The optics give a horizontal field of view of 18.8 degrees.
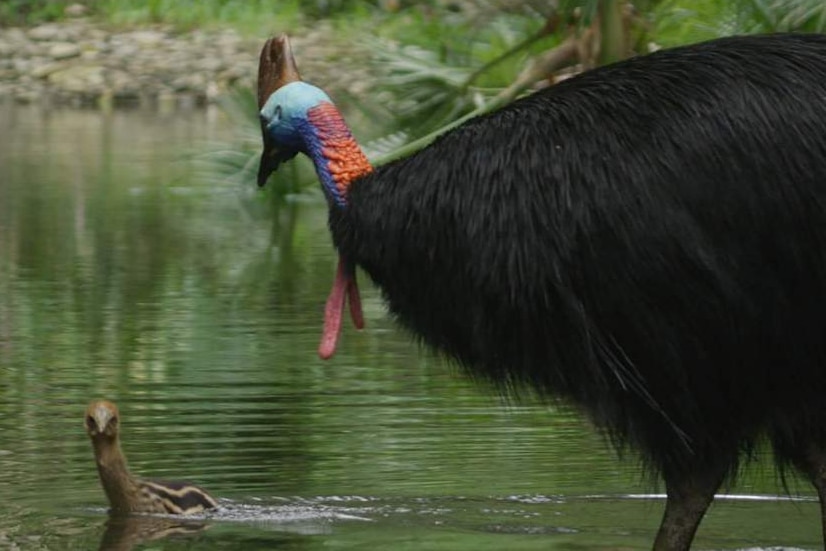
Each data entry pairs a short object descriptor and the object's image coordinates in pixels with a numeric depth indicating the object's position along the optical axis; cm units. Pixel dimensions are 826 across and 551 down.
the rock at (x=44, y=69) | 2750
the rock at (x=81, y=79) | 2700
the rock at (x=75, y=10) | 2933
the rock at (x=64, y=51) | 2788
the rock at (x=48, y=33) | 2847
